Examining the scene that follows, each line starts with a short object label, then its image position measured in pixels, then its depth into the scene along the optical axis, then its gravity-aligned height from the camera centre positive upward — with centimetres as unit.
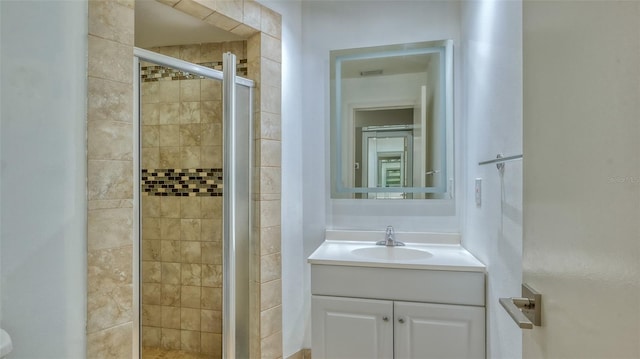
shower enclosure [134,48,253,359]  132 -14
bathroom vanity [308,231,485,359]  148 -62
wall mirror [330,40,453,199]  198 +39
